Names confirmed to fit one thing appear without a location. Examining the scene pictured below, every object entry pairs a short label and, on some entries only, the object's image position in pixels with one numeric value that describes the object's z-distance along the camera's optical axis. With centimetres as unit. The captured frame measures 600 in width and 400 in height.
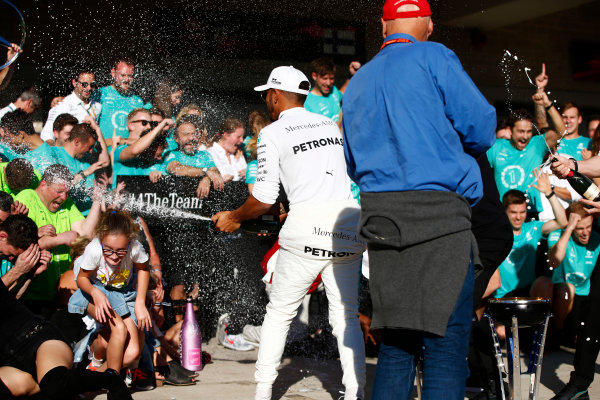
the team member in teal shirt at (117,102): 610
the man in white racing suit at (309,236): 380
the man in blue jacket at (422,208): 243
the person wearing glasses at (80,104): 599
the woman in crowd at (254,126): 630
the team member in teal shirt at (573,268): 591
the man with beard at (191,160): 598
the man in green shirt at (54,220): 478
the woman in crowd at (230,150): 631
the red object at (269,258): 440
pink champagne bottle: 484
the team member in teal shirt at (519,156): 664
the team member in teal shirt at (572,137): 716
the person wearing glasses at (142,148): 582
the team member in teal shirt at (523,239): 586
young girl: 419
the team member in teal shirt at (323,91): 670
